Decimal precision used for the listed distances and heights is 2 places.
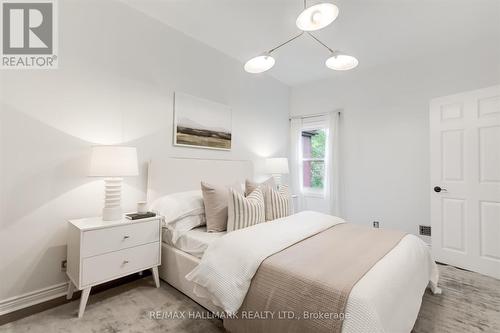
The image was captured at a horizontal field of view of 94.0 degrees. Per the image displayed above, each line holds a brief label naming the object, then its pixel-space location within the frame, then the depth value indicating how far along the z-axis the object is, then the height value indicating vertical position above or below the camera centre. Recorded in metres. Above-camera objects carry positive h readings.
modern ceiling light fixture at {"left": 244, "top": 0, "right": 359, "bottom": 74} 1.49 +0.96
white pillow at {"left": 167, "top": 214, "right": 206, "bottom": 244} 2.07 -0.53
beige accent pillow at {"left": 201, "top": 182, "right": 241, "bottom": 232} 2.11 -0.36
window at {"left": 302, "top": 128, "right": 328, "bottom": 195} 4.05 +0.12
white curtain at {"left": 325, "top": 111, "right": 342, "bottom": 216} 3.73 +0.02
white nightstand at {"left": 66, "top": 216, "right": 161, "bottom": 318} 1.68 -0.65
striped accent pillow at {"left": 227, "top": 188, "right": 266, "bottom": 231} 2.01 -0.40
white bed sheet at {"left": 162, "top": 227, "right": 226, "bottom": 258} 1.85 -0.62
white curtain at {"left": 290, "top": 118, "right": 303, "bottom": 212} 4.23 +0.12
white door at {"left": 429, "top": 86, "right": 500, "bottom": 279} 2.47 -0.15
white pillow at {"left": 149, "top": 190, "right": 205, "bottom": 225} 2.13 -0.38
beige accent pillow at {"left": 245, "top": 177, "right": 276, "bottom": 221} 2.35 -0.23
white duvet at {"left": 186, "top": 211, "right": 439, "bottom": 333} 1.06 -0.63
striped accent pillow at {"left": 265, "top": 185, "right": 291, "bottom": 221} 2.36 -0.40
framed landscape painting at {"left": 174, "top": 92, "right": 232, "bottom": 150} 2.71 +0.55
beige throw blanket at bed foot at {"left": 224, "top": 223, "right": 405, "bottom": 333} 1.11 -0.62
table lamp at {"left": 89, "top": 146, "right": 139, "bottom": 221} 1.83 -0.02
